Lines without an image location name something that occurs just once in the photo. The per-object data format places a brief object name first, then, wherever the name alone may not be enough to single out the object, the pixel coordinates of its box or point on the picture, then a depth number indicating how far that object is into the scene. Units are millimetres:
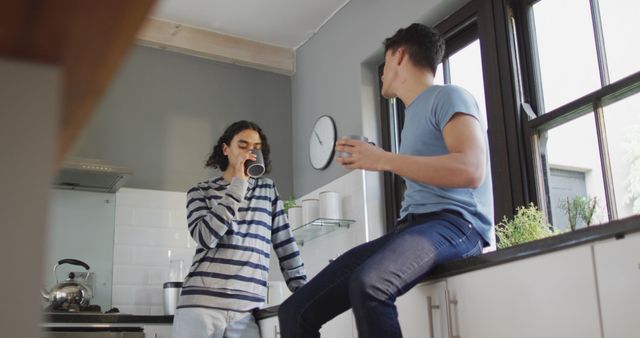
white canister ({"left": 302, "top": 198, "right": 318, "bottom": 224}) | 4315
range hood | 4059
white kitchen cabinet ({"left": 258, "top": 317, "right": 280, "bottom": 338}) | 3105
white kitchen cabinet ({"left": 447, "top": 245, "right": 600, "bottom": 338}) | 1749
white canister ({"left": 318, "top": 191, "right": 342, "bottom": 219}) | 4172
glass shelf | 4188
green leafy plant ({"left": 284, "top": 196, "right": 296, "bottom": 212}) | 4527
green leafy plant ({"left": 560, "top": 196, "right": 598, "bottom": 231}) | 2561
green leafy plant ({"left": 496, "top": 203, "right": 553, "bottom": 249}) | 2594
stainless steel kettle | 3840
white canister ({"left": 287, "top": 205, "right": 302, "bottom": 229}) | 4449
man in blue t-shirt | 1954
